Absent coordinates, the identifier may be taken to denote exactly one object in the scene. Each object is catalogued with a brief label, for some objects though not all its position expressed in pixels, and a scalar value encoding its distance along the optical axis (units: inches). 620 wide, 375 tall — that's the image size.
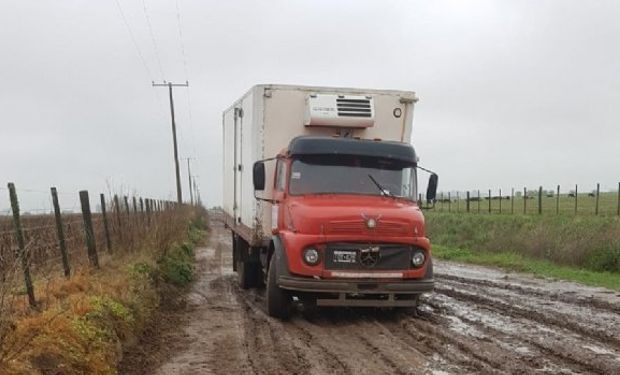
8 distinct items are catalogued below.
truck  366.9
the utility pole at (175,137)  1908.2
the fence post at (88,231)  462.6
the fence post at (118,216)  596.6
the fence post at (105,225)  535.1
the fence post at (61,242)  390.6
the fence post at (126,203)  673.0
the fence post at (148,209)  770.7
